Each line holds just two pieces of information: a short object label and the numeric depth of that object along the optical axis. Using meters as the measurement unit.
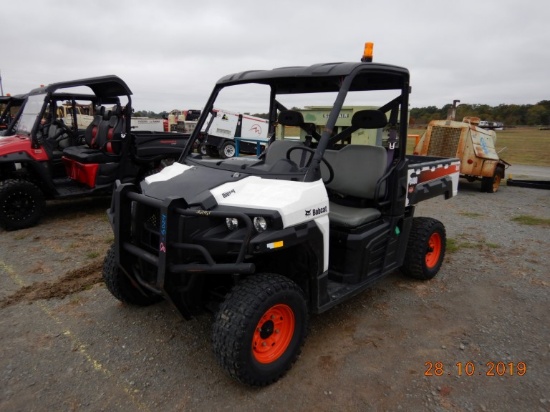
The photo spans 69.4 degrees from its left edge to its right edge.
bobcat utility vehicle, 2.39
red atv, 5.89
